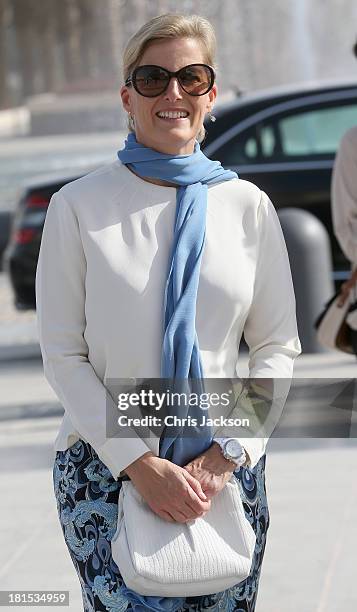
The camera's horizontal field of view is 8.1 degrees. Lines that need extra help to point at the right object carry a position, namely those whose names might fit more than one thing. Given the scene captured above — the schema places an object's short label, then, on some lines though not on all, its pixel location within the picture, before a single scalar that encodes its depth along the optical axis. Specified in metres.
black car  15.82
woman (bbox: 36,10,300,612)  4.97
